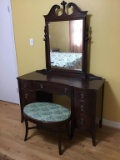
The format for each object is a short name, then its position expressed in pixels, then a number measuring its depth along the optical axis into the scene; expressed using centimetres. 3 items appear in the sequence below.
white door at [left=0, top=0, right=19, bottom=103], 284
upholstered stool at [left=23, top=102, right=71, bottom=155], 188
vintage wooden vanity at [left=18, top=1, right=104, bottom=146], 203
